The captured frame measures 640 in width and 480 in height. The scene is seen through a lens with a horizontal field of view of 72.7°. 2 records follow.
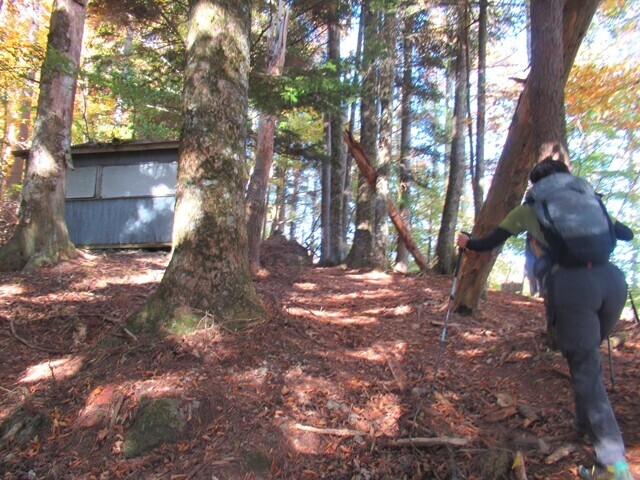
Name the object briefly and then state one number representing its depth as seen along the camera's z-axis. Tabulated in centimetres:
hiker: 263
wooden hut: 1298
